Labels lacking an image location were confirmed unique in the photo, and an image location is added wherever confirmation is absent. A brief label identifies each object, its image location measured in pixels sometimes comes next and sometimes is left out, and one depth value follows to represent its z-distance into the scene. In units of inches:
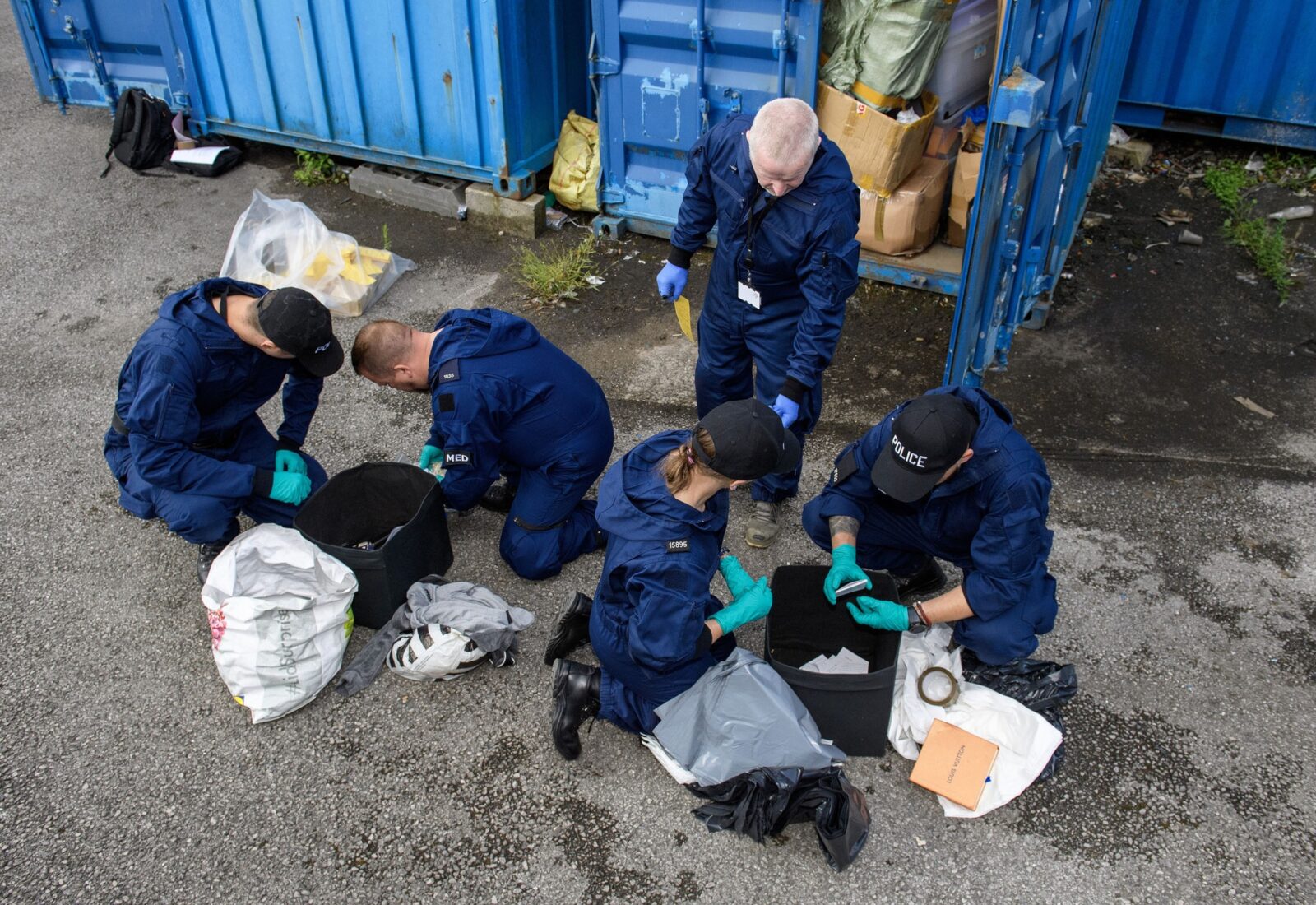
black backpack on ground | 259.9
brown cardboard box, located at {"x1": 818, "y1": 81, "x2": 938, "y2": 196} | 194.1
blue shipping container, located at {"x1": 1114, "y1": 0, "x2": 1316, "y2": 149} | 245.6
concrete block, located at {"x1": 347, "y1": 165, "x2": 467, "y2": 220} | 246.5
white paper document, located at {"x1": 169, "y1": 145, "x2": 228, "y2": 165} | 264.2
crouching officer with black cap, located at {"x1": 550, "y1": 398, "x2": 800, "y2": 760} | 106.9
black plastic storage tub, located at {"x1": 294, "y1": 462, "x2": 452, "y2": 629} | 131.9
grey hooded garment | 129.0
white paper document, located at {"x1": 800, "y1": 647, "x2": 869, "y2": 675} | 131.1
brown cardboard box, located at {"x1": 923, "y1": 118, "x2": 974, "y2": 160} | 206.8
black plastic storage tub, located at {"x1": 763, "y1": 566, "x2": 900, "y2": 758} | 114.1
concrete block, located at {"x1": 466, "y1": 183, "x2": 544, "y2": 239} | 238.2
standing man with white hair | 130.8
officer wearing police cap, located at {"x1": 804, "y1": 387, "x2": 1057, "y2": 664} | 113.7
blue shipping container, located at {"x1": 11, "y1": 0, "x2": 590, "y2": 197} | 224.4
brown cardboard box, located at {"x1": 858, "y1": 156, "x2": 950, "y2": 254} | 201.9
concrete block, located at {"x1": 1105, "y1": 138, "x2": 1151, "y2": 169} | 271.1
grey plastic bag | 109.5
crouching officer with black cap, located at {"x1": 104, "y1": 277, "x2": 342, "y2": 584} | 128.6
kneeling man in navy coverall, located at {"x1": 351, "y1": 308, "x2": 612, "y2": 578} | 130.6
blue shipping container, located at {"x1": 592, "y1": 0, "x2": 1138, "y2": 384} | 142.9
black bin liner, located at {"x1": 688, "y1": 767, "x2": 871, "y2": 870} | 108.3
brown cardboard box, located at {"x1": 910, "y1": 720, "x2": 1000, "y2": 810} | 115.3
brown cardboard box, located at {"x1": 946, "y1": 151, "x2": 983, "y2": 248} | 201.0
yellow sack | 239.6
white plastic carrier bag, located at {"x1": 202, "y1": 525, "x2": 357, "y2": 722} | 122.0
